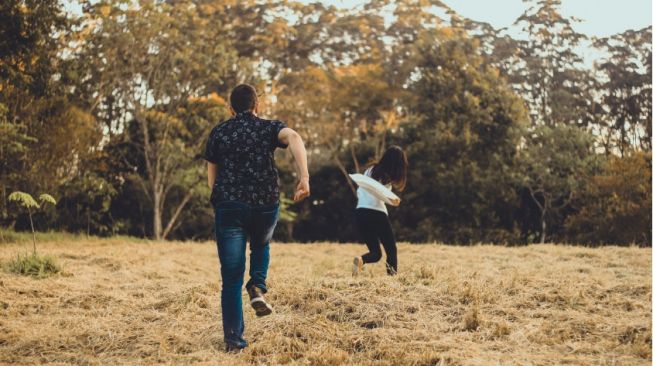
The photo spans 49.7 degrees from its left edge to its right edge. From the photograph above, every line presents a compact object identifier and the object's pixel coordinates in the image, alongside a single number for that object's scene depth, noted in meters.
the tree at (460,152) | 25.00
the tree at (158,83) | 20.91
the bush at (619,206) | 22.28
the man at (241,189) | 5.29
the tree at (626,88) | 29.47
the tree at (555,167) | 24.48
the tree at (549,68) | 30.06
